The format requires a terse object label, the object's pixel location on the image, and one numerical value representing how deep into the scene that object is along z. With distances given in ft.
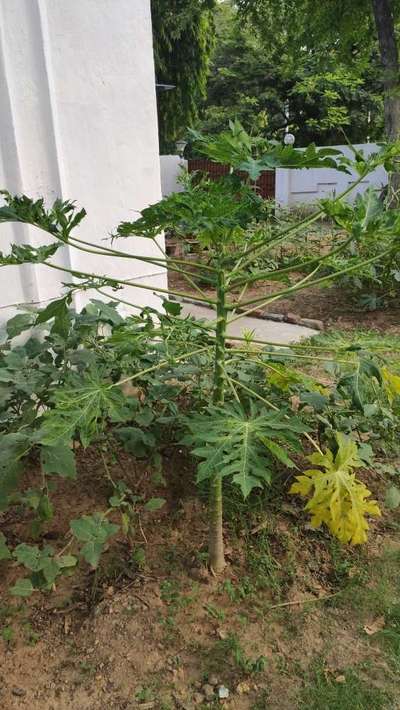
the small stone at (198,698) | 4.94
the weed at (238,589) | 5.98
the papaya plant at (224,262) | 4.18
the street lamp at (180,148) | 50.21
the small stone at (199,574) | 6.17
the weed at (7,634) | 5.43
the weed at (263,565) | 6.13
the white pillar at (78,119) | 9.02
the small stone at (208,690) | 4.98
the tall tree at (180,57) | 50.16
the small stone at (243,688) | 5.01
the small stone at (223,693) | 4.96
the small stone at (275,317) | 17.72
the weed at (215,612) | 5.76
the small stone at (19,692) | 4.94
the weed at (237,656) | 5.20
